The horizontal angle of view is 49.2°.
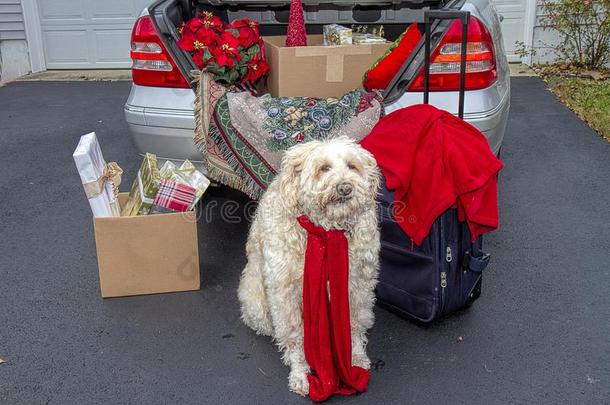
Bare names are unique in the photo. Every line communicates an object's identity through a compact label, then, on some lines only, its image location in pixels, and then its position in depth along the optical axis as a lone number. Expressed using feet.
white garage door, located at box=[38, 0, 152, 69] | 32.12
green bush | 29.09
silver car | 11.76
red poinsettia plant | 12.61
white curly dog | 8.27
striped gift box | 11.64
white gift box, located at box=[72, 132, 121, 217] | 10.88
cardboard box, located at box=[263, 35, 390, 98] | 12.65
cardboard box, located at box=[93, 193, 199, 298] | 11.43
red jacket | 9.48
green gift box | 11.91
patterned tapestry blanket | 11.69
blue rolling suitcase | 10.06
